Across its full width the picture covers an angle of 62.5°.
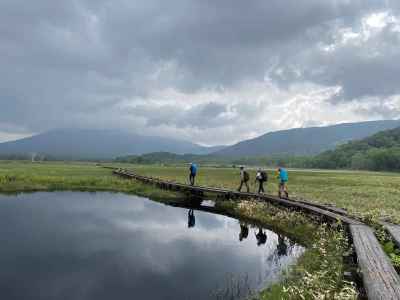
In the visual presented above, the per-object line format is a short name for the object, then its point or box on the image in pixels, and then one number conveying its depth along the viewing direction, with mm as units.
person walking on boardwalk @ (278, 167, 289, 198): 30092
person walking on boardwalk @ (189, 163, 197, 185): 41906
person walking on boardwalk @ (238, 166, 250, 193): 35569
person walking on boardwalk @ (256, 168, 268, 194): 32844
